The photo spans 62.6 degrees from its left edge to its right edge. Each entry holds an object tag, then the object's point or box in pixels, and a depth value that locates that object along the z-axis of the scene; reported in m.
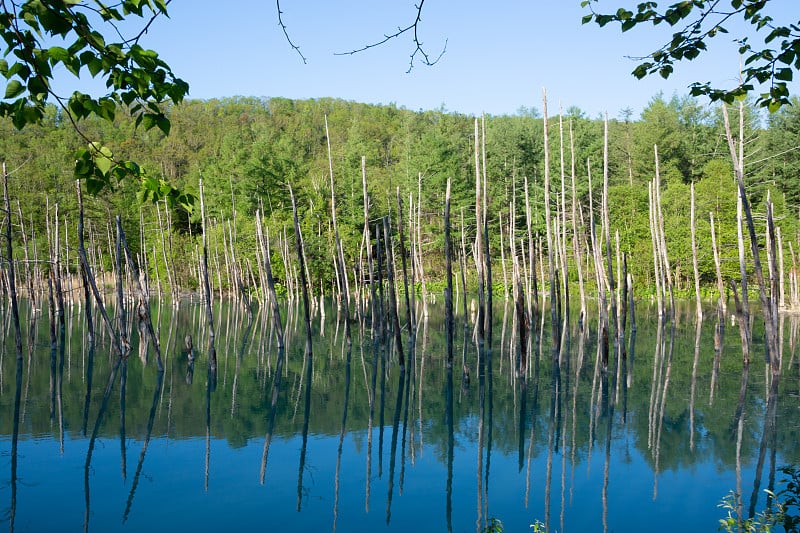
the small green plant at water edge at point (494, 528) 3.99
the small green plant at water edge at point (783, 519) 3.78
